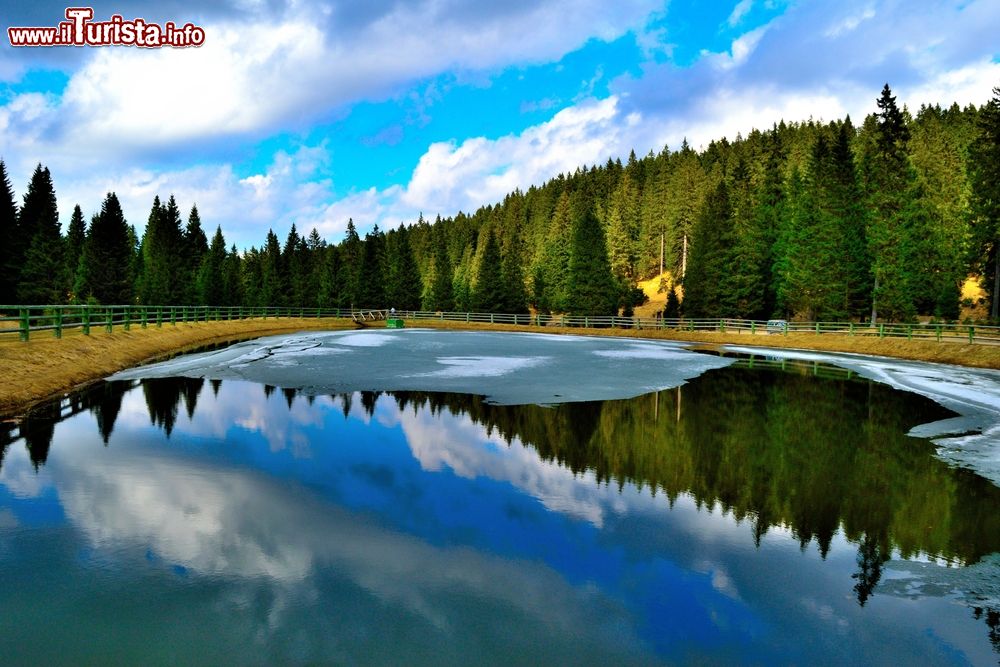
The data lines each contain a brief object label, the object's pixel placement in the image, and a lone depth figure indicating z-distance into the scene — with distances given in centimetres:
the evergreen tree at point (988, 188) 3788
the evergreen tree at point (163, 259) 8700
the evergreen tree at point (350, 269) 8615
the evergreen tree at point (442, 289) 8600
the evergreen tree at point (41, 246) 5966
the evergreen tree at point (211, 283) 8844
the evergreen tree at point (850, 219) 4784
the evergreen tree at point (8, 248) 5803
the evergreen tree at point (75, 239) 9486
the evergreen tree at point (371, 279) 8350
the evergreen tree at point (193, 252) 9125
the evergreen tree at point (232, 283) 9084
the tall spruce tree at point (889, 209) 4309
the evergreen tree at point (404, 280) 8425
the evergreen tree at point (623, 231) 9512
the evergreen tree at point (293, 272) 9331
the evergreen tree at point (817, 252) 4753
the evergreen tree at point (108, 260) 7169
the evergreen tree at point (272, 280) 9219
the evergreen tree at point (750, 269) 5656
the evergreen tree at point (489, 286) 7706
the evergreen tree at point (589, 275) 6694
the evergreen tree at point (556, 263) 9408
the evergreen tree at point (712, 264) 5866
